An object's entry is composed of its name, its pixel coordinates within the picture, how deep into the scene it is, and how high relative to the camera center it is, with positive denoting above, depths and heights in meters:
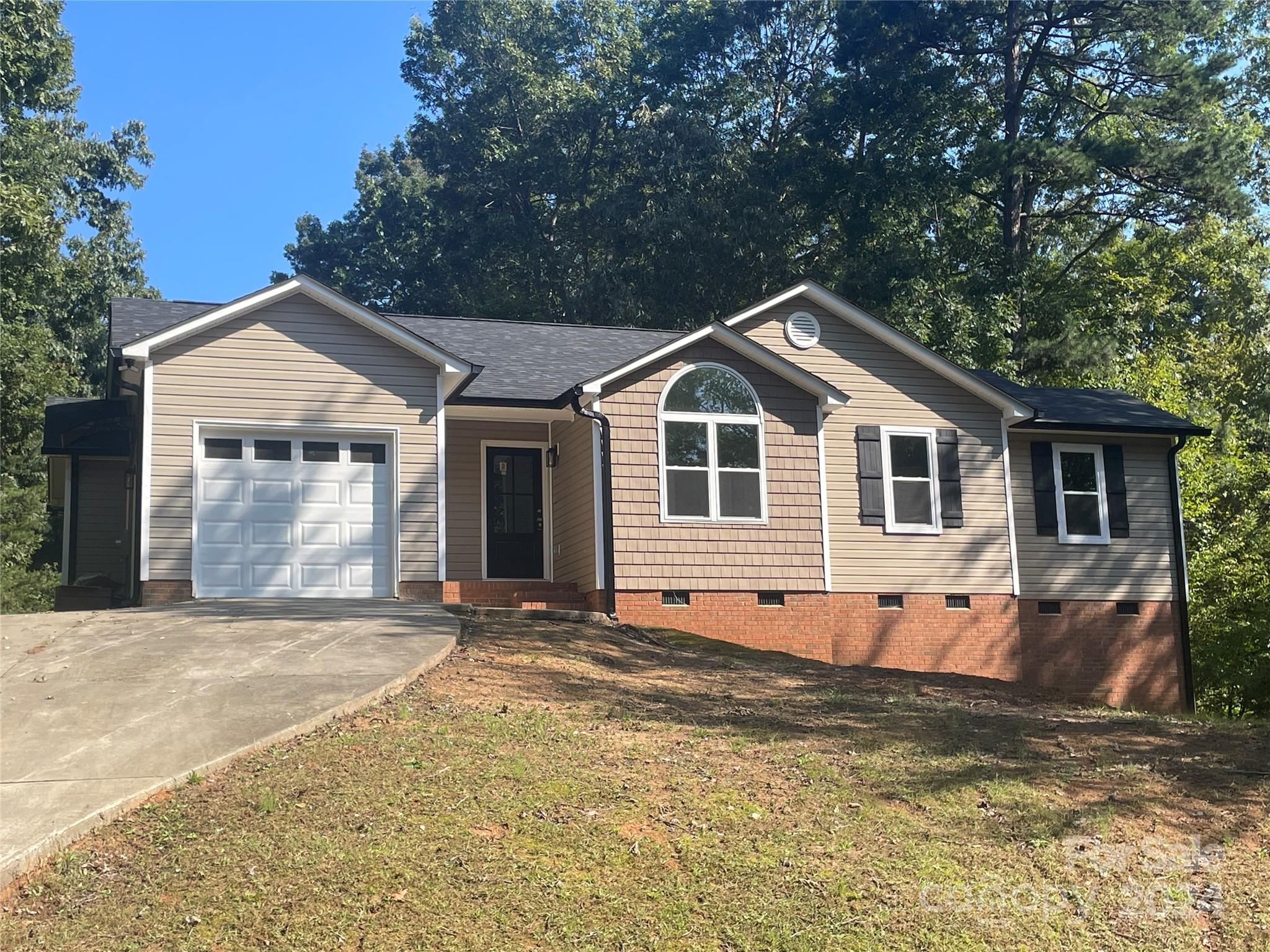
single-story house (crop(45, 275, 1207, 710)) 15.92 +1.25
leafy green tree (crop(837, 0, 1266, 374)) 29.61 +11.26
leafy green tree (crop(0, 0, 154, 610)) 25.53 +7.13
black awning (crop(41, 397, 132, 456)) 20.30 +2.55
